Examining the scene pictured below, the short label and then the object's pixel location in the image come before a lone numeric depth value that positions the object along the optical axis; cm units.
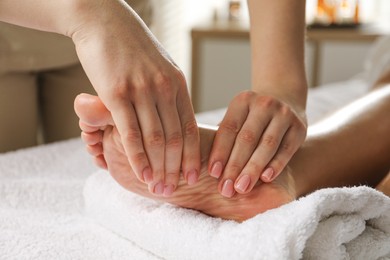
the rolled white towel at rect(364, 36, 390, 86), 170
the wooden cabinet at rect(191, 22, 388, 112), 293
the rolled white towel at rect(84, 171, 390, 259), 63
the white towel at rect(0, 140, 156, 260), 75
